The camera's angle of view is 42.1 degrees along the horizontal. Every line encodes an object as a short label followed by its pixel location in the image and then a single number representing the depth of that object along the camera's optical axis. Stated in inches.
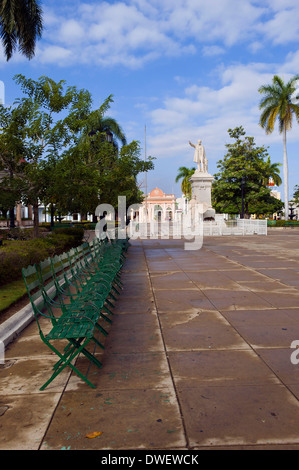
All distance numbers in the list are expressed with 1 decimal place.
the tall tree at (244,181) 1503.4
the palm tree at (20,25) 684.7
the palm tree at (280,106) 1507.1
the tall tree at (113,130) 1414.9
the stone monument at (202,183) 1226.8
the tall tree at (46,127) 485.7
